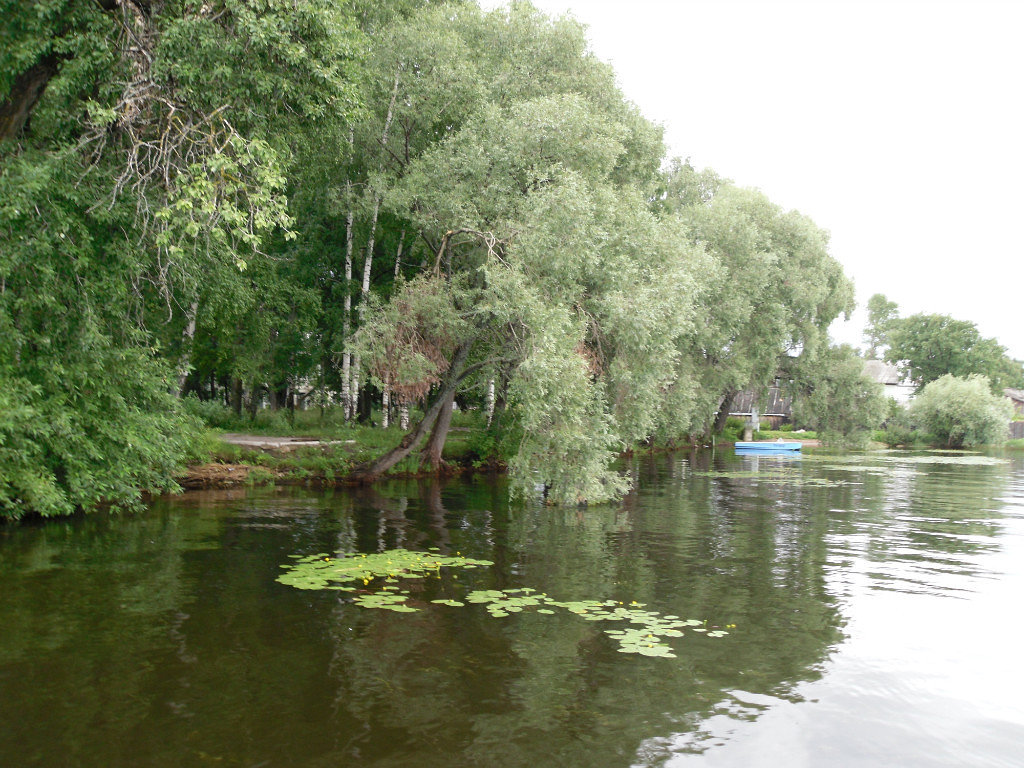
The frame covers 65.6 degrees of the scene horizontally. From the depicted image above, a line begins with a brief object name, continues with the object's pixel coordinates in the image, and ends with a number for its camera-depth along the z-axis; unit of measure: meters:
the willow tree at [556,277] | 21.30
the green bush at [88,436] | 14.36
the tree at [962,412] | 72.50
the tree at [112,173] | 13.50
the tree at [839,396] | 54.94
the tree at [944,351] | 96.69
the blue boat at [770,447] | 54.32
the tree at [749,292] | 42.16
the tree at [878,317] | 136.00
